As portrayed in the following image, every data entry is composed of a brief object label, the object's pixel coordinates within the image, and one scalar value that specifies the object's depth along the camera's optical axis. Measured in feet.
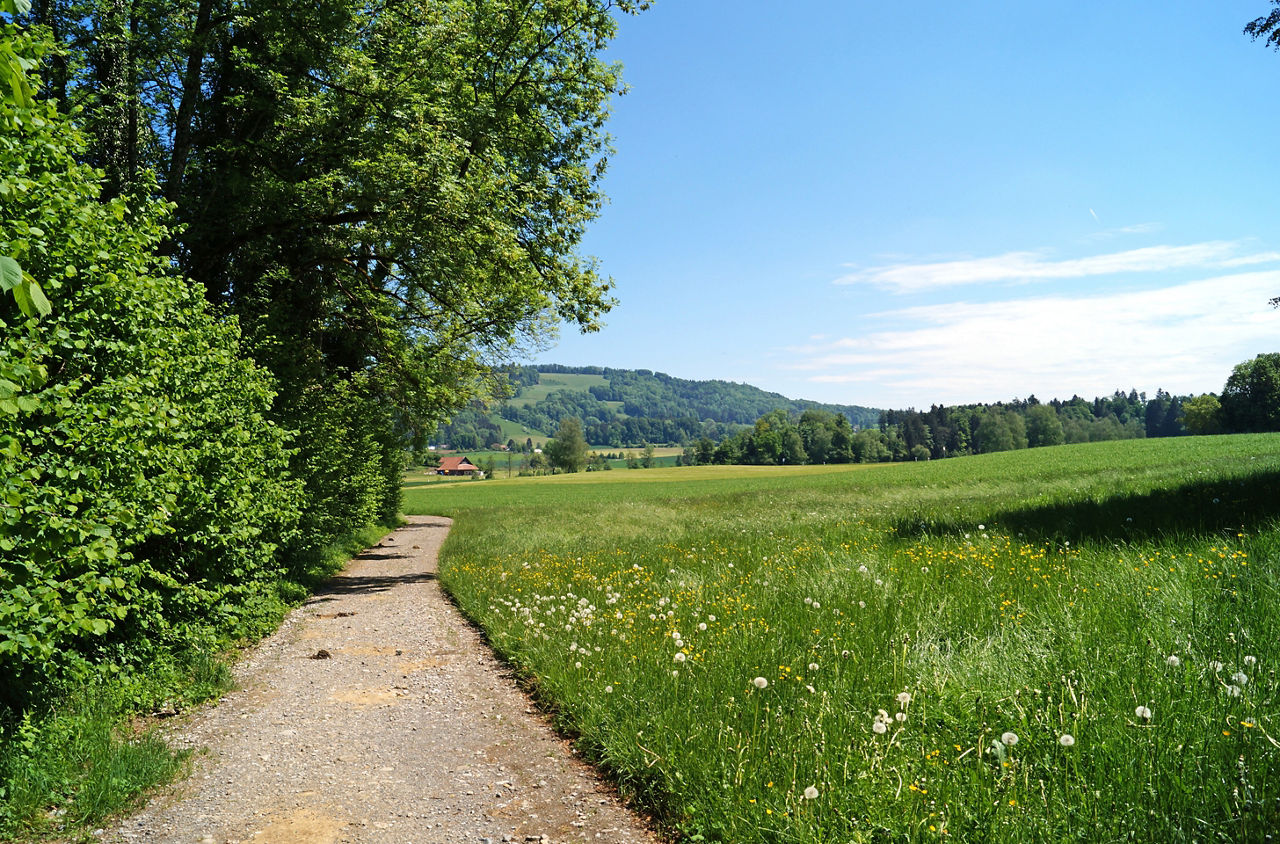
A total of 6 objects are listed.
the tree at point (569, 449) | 444.96
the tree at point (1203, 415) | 344.30
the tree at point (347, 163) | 42.22
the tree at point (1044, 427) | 470.19
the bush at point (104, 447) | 15.10
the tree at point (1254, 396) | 288.30
